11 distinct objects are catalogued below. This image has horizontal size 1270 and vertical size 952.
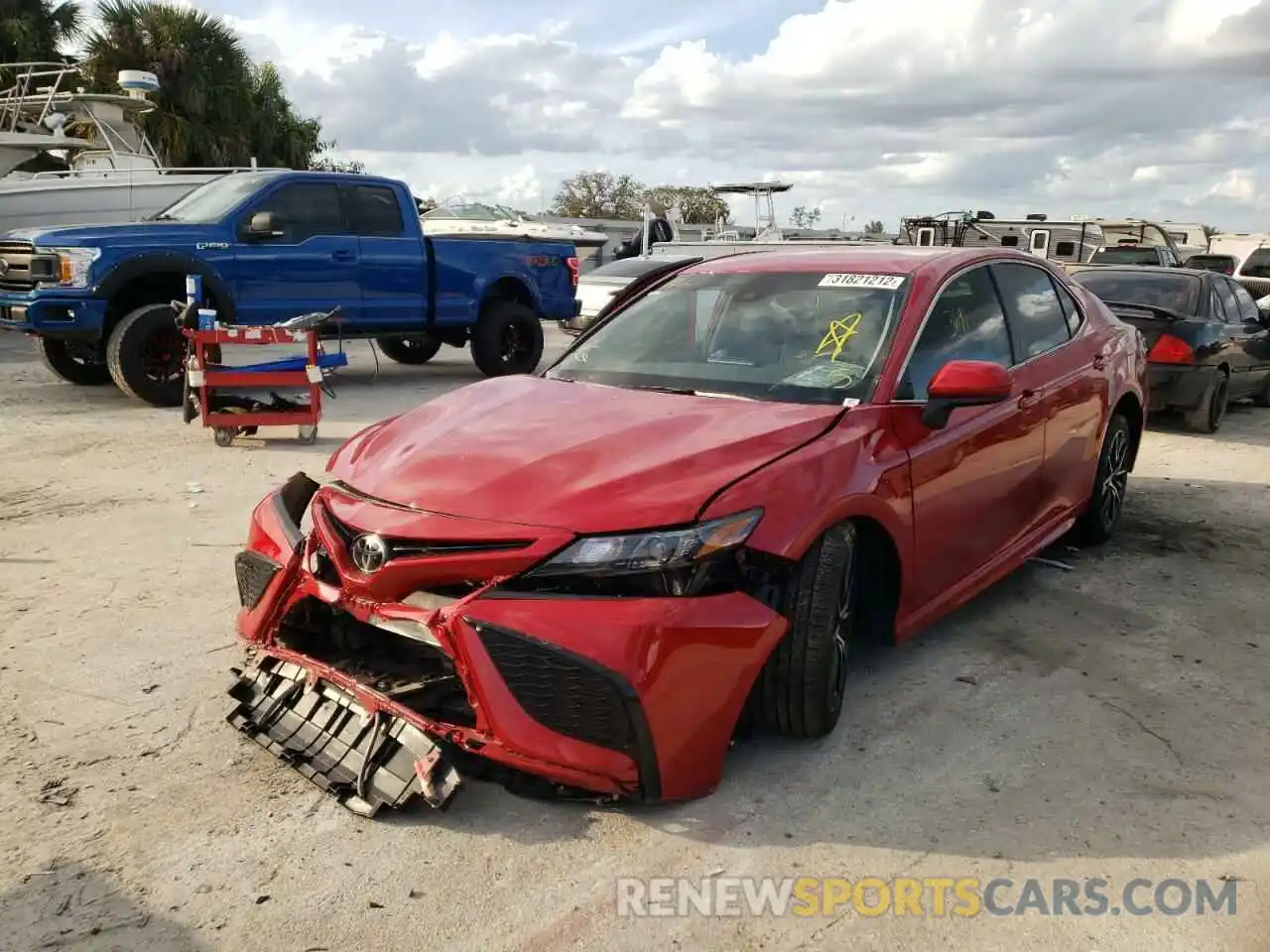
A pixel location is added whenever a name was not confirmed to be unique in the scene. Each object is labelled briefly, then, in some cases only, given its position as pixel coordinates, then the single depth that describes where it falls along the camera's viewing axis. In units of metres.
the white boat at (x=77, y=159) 13.91
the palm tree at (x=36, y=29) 20.84
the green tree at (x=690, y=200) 57.81
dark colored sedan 9.67
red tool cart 7.84
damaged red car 2.84
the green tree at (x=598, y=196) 63.72
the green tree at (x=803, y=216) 49.78
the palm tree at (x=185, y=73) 22.84
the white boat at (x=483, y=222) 17.11
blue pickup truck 9.09
